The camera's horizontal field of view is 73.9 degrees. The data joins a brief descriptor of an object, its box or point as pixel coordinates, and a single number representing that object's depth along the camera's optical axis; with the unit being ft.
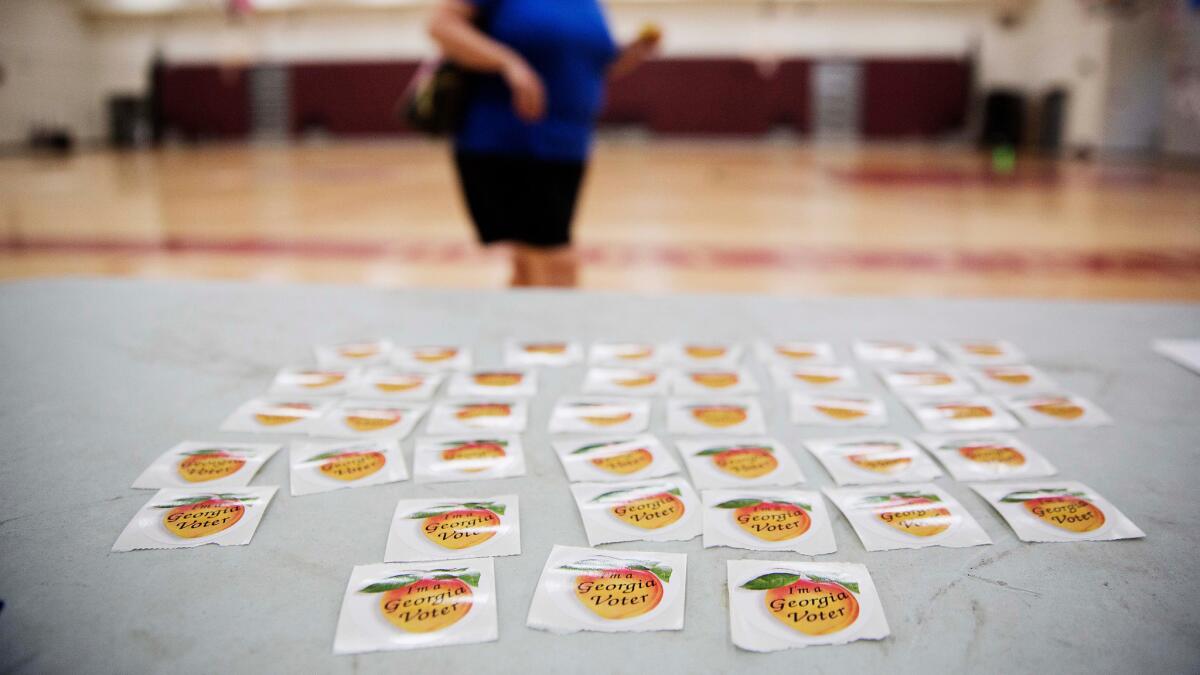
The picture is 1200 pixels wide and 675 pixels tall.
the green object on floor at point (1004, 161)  26.43
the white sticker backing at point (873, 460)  1.69
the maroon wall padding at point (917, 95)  40.27
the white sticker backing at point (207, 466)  1.64
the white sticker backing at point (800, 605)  1.18
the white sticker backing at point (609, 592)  1.21
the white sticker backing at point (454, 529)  1.40
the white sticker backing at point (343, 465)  1.63
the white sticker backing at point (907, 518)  1.43
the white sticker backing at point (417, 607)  1.17
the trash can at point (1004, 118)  37.88
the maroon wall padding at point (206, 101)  44.93
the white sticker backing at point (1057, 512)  1.46
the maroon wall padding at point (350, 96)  43.80
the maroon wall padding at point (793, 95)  41.39
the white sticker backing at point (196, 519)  1.41
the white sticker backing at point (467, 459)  1.69
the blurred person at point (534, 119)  4.45
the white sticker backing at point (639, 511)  1.47
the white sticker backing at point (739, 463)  1.67
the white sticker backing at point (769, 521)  1.43
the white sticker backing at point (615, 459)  1.70
